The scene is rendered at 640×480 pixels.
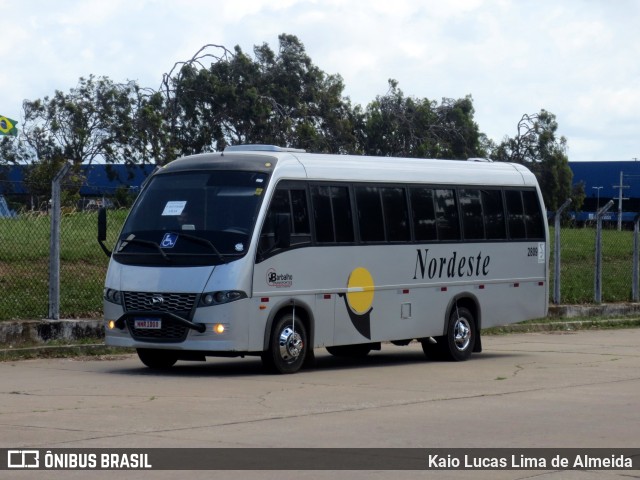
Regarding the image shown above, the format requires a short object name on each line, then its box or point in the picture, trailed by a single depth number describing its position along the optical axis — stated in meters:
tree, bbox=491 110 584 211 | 69.94
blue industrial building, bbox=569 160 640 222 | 95.75
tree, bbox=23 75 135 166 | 57.19
